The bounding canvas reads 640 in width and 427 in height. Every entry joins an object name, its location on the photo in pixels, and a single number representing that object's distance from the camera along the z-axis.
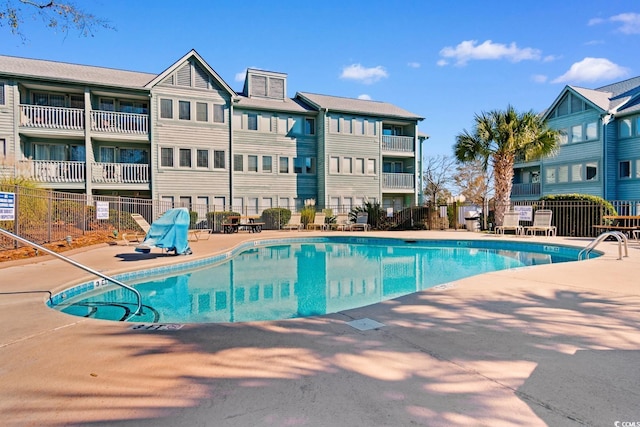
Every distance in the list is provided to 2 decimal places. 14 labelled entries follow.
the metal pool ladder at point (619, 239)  8.77
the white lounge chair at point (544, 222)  16.09
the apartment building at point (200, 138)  19.48
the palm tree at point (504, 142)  17.53
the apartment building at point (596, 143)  23.70
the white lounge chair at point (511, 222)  17.04
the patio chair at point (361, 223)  21.88
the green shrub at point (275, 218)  22.94
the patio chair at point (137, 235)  13.51
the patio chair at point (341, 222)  22.67
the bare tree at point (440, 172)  40.69
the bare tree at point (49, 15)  8.20
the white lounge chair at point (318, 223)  22.44
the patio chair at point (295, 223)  22.16
